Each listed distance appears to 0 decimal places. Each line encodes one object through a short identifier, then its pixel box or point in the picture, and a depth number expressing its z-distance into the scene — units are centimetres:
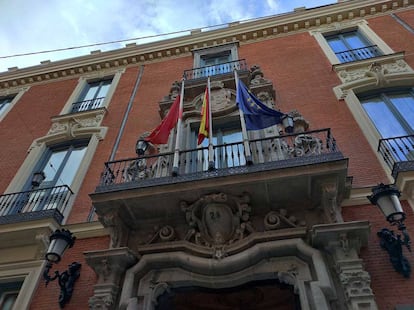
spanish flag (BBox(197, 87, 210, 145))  715
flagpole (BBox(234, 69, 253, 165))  624
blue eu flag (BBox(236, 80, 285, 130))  734
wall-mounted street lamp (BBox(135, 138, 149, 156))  801
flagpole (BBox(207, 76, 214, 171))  630
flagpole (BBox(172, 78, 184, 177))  643
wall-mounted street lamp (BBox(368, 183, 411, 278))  494
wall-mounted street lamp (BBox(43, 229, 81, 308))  558
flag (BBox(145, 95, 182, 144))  749
